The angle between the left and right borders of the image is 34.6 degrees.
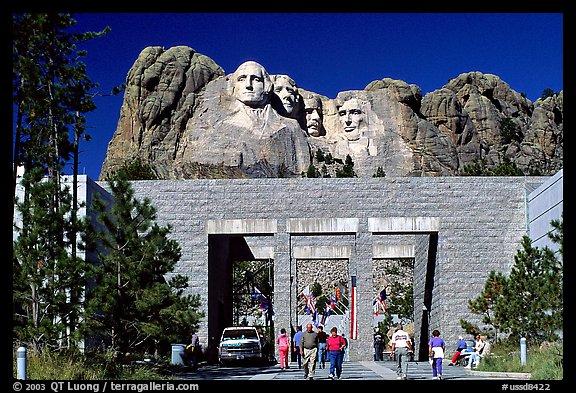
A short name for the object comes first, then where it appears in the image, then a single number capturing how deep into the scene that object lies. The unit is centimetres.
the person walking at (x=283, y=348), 2797
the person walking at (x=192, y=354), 2950
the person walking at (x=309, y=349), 2170
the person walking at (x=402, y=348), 2133
